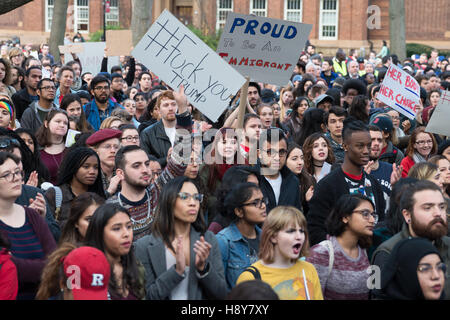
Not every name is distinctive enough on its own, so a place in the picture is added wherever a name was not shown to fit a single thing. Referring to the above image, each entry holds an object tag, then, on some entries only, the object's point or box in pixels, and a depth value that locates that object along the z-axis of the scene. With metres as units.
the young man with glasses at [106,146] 6.82
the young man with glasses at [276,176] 6.37
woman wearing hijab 4.24
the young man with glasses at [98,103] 10.30
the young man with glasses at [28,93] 10.74
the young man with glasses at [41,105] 9.30
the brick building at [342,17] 39.56
